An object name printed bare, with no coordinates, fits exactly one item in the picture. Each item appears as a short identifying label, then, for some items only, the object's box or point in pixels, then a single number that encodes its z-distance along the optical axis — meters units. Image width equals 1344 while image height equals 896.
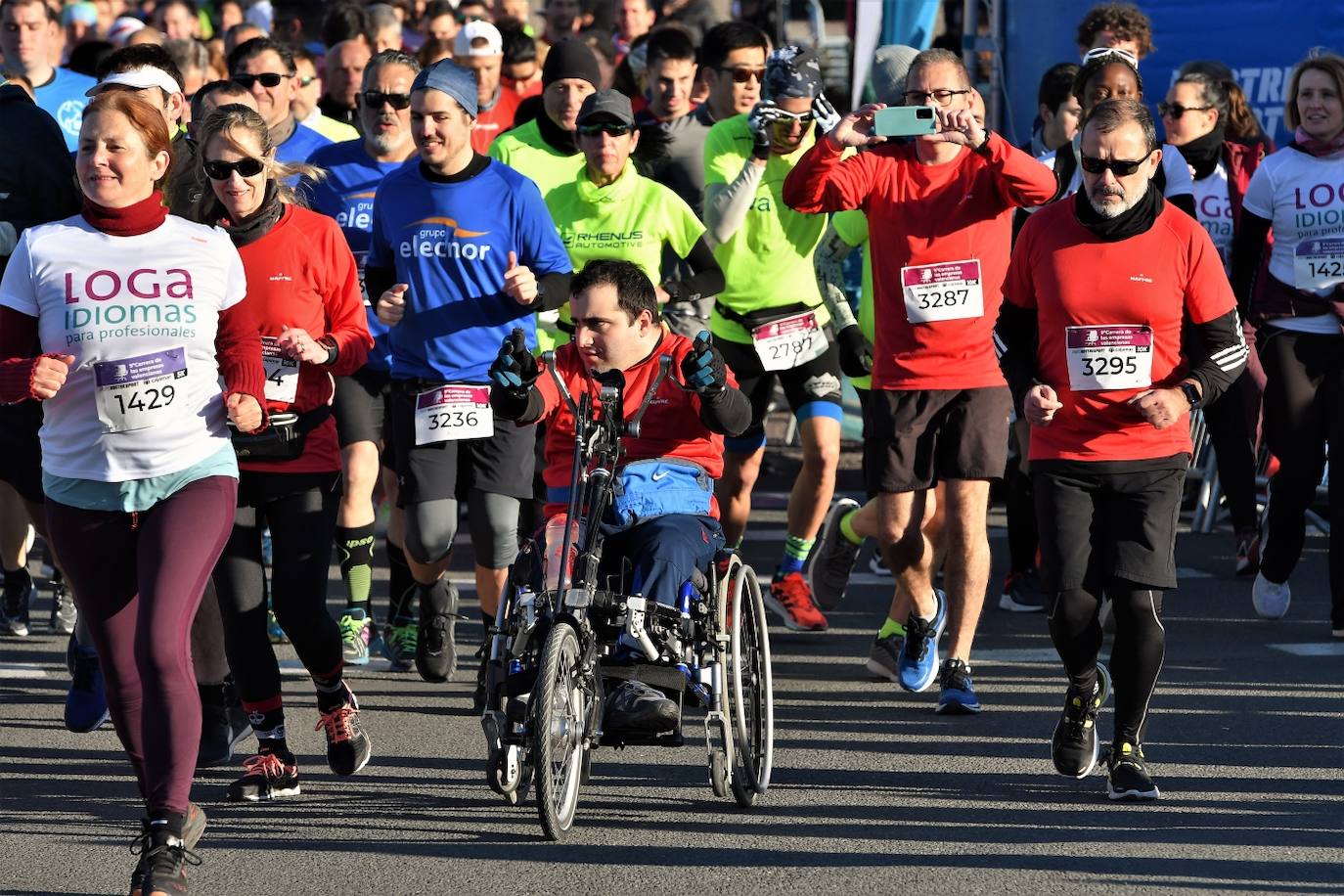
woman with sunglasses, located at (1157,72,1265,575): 18.70
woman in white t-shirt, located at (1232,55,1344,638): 16.98
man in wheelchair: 12.16
